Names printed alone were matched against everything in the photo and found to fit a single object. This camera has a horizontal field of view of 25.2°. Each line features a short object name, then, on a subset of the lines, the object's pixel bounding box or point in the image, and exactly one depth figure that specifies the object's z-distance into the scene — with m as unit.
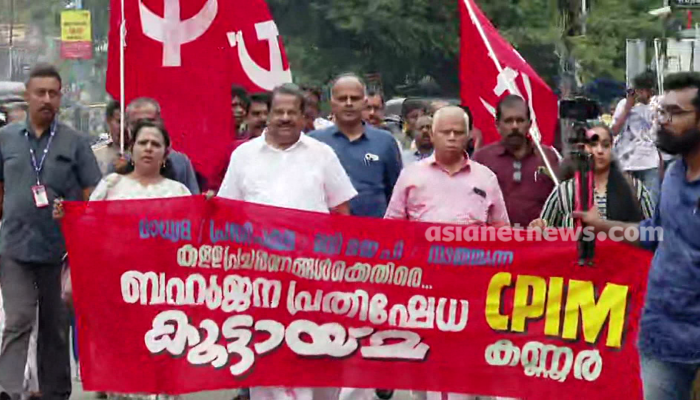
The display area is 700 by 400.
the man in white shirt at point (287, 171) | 8.15
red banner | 7.93
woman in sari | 8.40
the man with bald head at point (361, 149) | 9.39
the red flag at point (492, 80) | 11.26
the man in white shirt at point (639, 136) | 16.25
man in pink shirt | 8.23
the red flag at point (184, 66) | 9.34
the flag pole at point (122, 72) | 8.94
